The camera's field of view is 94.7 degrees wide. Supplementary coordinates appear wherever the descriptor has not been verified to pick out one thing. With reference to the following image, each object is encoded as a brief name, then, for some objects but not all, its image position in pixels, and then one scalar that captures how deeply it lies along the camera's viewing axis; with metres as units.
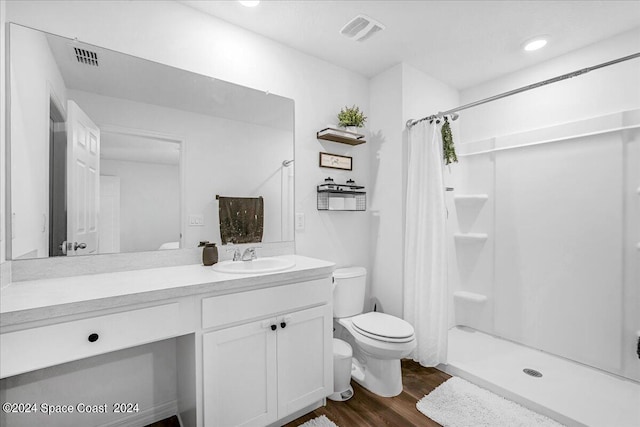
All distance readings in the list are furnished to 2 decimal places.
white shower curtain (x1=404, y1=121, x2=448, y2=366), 2.27
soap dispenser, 1.76
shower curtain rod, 1.59
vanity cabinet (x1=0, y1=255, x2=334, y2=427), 1.07
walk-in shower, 2.00
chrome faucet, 1.88
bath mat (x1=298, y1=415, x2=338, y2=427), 1.66
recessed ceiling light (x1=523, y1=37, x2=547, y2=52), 2.13
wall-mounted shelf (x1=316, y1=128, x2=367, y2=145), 2.28
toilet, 1.88
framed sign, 2.39
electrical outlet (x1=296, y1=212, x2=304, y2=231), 2.26
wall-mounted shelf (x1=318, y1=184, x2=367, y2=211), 2.33
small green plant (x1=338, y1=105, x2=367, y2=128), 2.42
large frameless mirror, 1.40
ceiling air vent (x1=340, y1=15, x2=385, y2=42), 1.93
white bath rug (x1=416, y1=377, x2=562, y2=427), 1.67
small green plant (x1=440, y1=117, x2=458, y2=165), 2.37
